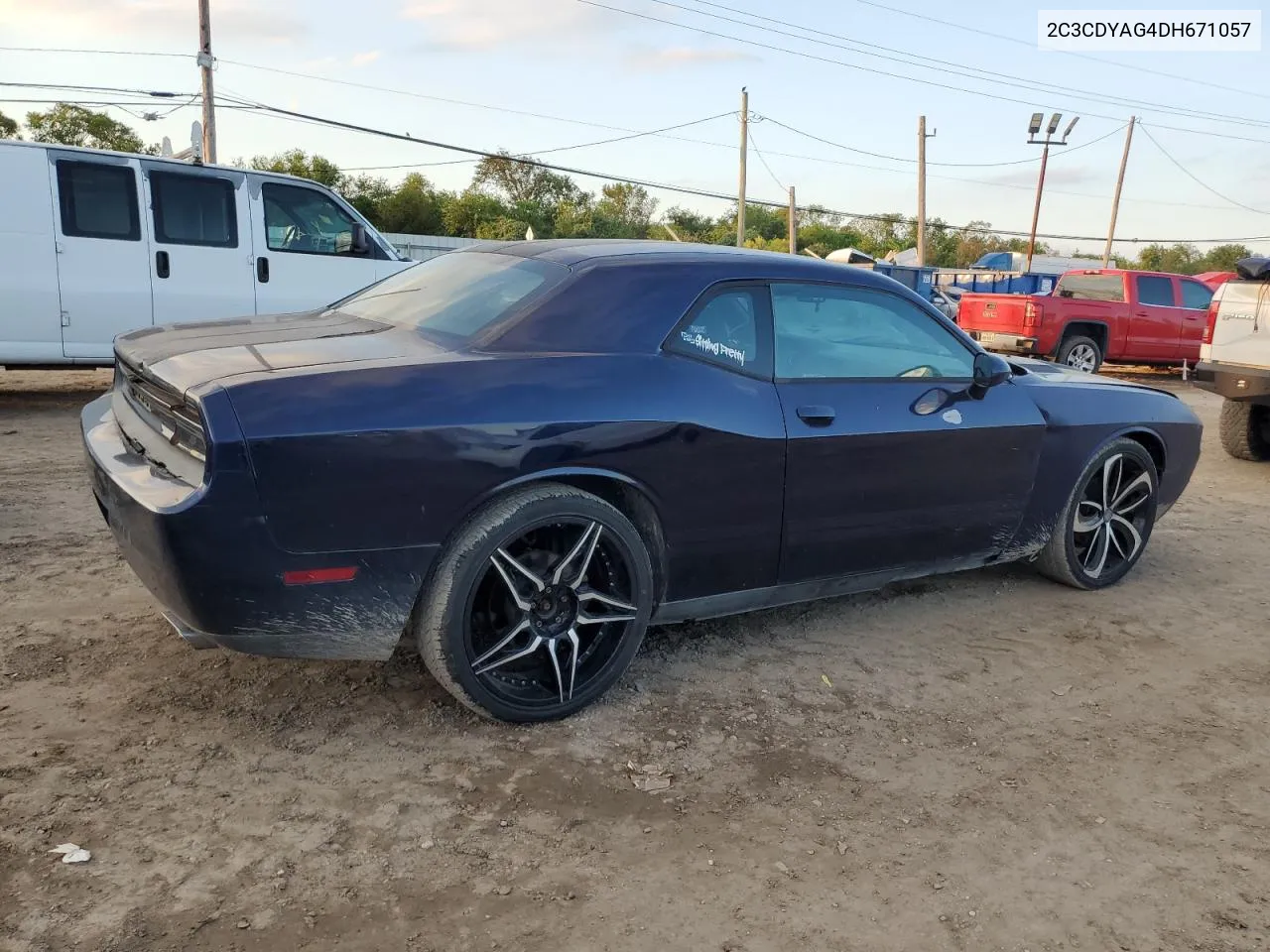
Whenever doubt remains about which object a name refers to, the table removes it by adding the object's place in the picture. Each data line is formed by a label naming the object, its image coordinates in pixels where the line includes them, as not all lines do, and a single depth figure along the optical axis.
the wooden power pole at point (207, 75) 20.67
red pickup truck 14.41
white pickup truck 7.99
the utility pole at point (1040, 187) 42.86
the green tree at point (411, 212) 41.78
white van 7.84
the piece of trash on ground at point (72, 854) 2.32
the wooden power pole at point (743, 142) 36.56
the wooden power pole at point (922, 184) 37.16
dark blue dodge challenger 2.64
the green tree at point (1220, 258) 67.12
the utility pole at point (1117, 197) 48.56
